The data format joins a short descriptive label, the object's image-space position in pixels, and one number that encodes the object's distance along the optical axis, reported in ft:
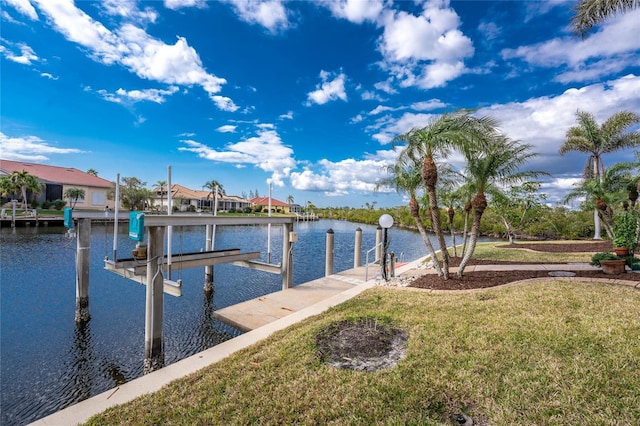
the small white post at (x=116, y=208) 19.83
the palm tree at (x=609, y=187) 44.18
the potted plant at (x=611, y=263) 22.04
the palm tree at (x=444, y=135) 21.91
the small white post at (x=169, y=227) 18.04
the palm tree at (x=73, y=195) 118.01
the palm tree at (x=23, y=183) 93.50
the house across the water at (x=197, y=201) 144.87
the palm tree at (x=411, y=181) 26.94
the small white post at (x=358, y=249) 40.14
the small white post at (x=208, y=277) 31.41
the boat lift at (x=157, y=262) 16.94
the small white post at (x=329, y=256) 35.29
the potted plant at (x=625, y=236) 23.25
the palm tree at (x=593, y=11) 26.30
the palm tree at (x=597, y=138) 56.18
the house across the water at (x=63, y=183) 118.52
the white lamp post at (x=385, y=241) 27.84
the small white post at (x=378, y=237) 45.17
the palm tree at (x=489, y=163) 23.43
